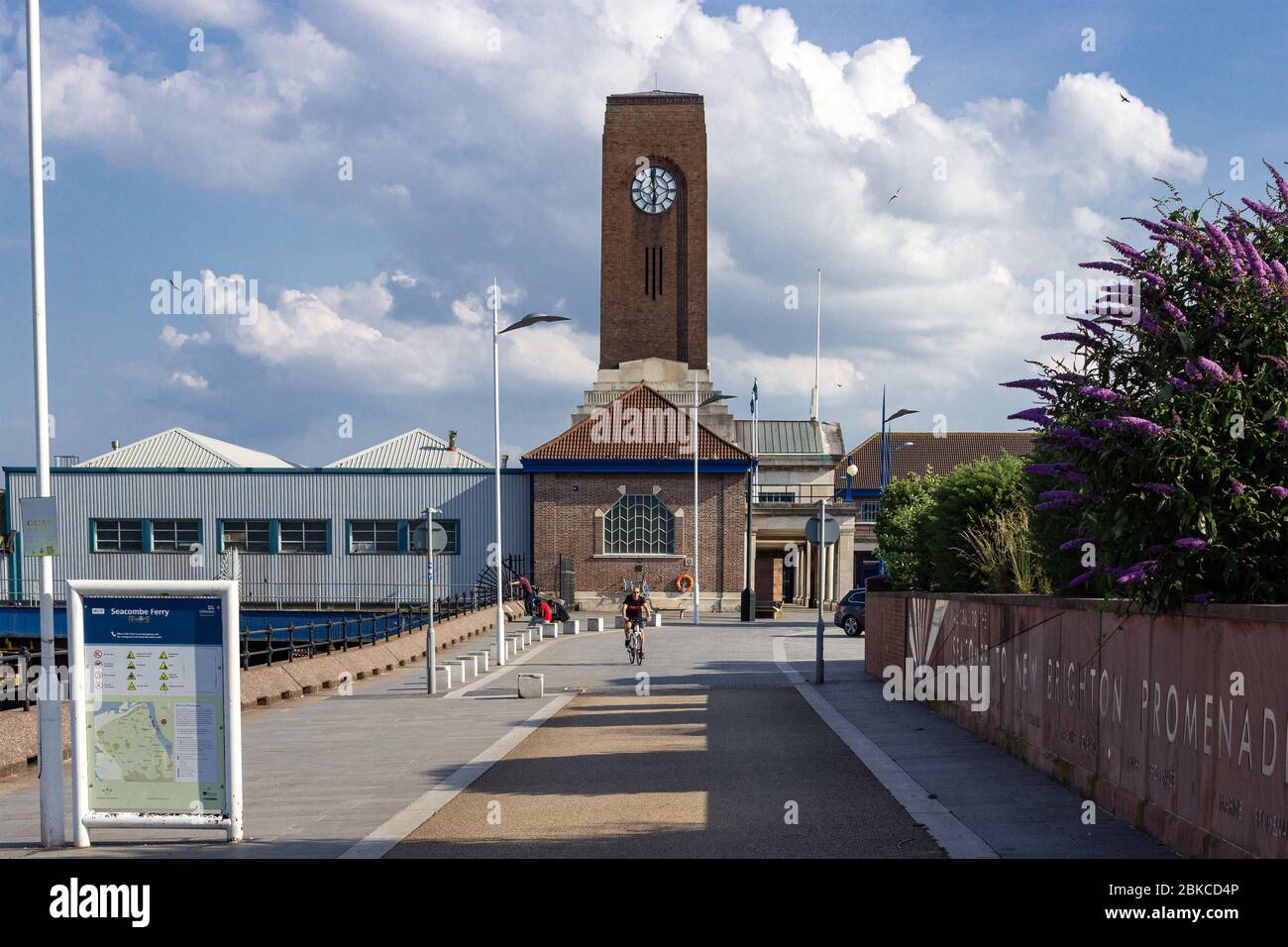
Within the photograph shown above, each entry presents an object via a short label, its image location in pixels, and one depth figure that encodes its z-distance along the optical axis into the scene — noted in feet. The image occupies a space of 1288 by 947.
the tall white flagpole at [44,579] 30.45
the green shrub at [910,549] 71.31
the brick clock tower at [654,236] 248.52
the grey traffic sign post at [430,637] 73.92
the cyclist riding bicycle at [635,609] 96.37
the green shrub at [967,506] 59.67
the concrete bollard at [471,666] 86.37
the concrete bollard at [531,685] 71.72
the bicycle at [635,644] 95.30
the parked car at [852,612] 137.18
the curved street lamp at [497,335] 104.63
